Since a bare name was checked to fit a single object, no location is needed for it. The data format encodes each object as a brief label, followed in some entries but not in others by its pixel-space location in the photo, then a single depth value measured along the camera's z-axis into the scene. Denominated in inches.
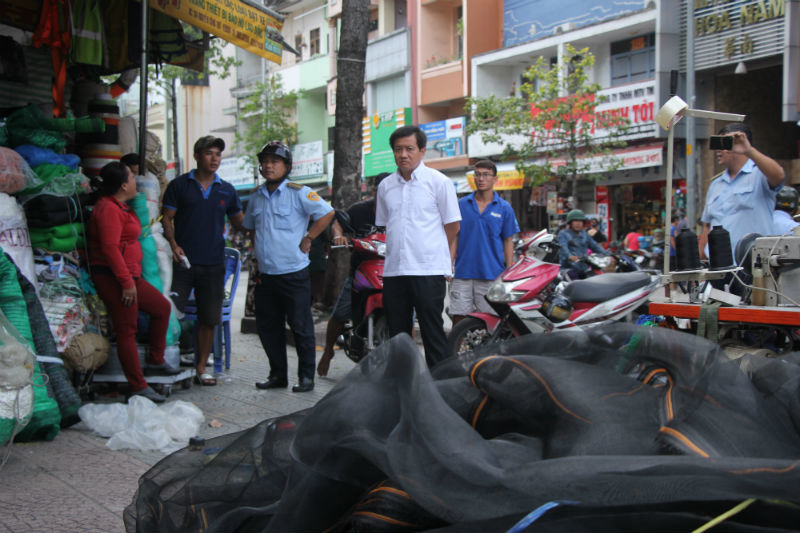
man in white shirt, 226.1
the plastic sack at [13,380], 160.2
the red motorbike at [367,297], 277.3
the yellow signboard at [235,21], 268.4
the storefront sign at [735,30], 824.3
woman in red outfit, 220.2
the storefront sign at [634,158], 938.1
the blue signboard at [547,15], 1027.3
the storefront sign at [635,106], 945.5
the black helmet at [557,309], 265.3
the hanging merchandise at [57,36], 267.9
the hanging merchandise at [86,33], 281.4
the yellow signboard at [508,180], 1142.3
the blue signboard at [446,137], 1246.3
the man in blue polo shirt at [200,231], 257.8
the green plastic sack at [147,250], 246.4
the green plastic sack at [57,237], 221.6
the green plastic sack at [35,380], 183.5
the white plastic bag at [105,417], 197.5
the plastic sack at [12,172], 202.5
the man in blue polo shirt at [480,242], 282.4
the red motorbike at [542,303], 262.2
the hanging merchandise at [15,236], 201.5
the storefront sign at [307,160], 1571.1
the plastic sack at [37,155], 226.2
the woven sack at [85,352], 216.2
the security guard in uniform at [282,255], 250.7
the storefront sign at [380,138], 1360.7
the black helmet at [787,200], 307.6
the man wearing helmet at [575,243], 441.4
